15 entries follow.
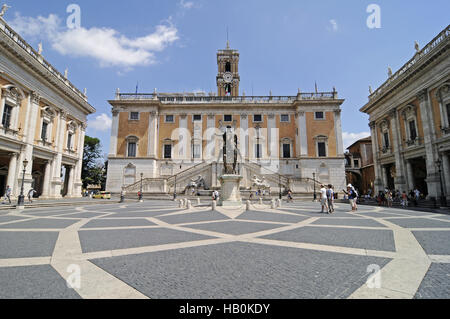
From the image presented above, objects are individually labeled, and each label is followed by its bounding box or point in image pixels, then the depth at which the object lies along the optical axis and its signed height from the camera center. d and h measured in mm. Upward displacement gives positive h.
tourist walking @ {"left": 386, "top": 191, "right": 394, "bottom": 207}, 18422 -1049
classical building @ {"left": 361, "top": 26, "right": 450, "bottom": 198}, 18906 +6951
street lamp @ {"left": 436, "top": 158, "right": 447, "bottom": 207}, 16094 -267
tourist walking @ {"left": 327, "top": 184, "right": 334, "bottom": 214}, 12217 -756
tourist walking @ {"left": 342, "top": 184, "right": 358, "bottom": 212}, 13235 -573
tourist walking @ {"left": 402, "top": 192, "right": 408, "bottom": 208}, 18328 -1219
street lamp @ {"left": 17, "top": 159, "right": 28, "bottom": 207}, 14054 -938
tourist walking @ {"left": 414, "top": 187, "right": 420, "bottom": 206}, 19425 -754
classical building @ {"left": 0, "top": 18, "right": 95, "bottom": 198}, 18359 +6938
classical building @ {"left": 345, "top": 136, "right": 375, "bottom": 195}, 42097 +4643
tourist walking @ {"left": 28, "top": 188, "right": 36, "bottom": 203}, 17662 -523
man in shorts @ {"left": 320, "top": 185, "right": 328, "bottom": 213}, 11923 -568
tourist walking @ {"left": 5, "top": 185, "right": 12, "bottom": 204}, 16705 -410
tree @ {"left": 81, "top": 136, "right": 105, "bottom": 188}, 44156 +4659
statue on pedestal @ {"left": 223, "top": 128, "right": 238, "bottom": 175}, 15805 +2284
